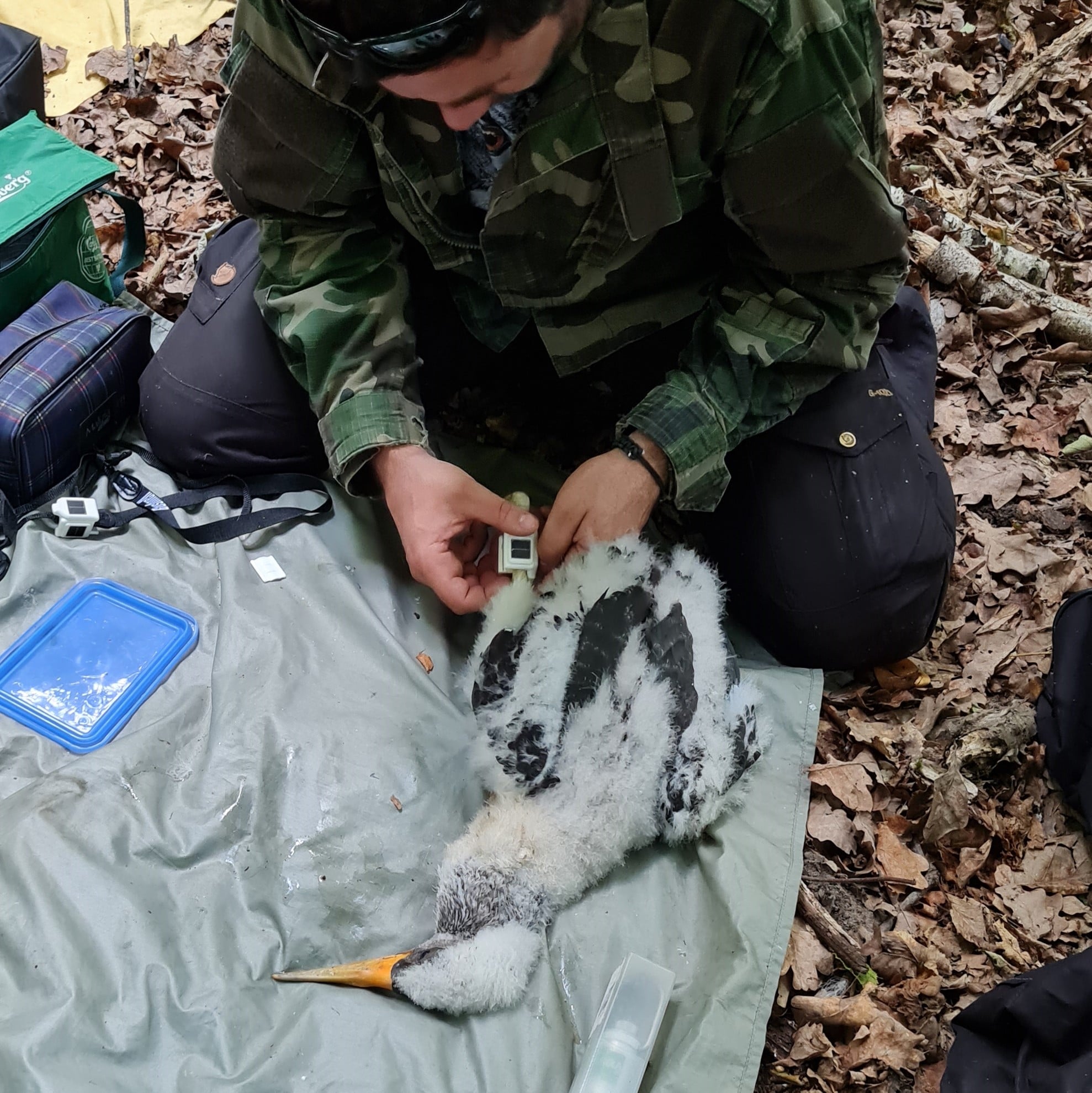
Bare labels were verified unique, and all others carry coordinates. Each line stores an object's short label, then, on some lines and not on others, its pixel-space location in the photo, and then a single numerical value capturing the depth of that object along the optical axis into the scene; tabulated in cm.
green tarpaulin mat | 173
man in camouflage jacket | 177
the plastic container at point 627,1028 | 172
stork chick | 182
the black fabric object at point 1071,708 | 217
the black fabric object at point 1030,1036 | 160
